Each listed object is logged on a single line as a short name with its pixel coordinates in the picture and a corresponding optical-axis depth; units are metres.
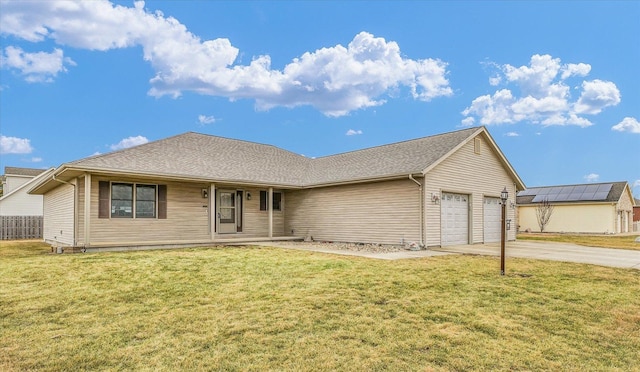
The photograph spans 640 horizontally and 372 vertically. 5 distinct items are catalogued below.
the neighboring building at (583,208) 29.39
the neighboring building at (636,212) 43.31
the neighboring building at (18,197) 24.50
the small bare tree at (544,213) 31.20
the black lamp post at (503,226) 7.89
